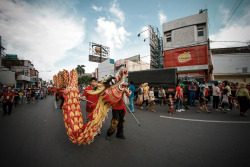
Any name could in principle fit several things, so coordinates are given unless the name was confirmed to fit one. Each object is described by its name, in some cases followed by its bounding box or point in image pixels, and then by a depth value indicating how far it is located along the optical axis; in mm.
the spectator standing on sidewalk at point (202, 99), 5340
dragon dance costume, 2113
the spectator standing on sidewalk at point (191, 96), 6947
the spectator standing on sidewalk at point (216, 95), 5442
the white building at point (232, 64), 19062
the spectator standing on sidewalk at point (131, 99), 5570
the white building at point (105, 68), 26773
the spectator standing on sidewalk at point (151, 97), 5903
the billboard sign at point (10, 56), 27675
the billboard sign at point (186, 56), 14781
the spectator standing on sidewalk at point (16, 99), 8928
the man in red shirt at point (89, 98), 3256
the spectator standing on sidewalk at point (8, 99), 5686
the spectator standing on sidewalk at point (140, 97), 6121
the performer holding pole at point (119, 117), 2625
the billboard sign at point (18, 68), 22831
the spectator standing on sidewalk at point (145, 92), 6406
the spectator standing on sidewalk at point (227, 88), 5548
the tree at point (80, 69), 39219
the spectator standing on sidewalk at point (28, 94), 10492
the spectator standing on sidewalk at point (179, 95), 5598
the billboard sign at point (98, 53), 26750
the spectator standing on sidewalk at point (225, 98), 5291
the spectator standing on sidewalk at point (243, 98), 4523
